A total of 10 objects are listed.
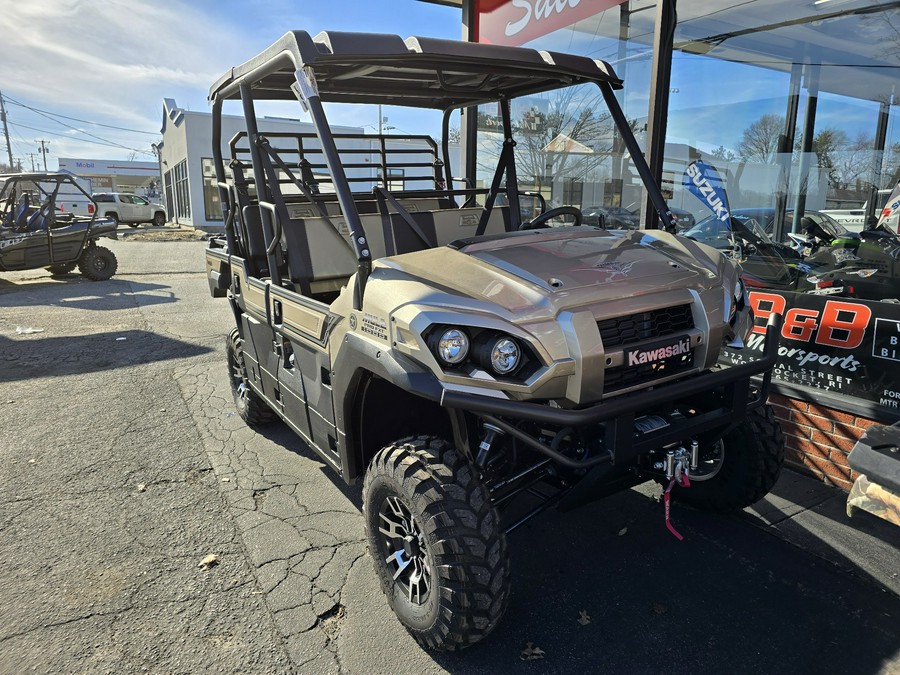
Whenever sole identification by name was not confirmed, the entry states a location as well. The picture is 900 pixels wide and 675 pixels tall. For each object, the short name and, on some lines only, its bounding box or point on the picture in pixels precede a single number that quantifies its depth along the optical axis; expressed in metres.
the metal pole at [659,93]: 4.63
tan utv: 2.18
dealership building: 3.60
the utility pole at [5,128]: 59.06
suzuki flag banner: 4.70
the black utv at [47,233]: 11.64
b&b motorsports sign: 3.41
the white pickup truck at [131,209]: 30.92
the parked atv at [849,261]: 3.61
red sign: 5.77
